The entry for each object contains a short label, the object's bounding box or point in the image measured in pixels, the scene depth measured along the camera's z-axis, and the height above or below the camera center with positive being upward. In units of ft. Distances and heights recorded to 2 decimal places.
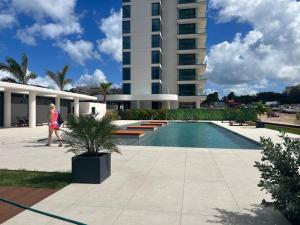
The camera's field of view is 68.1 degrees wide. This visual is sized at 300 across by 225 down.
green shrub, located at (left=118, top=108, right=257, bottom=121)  103.25 -0.29
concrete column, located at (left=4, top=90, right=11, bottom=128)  61.01 +1.76
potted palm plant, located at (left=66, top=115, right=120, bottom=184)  15.50 -2.40
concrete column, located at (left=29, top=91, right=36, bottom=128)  64.67 +1.81
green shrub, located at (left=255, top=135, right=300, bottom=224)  9.29 -2.81
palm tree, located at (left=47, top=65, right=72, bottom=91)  116.10 +19.47
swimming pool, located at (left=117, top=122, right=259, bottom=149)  36.90 -5.08
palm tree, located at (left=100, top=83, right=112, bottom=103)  129.43 +15.36
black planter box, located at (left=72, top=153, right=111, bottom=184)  15.45 -3.87
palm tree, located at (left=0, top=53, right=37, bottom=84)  92.80 +19.09
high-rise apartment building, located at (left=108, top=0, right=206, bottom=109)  130.91 +37.42
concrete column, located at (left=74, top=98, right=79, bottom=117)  90.78 +3.70
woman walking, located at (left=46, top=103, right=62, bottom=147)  30.21 -0.95
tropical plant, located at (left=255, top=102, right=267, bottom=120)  81.66 +1.84
